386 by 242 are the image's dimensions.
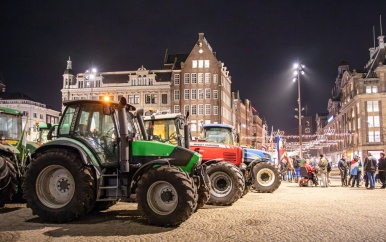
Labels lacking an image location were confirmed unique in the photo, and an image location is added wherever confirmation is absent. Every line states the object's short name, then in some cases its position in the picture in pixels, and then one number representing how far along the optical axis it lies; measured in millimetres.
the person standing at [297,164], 33094
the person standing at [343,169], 25797
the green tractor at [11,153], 11398
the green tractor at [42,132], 20247
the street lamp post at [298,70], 36100
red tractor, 13906
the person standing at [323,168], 24969
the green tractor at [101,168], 9297
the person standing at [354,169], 24969
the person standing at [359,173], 25175
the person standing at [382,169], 23439
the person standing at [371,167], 22828
